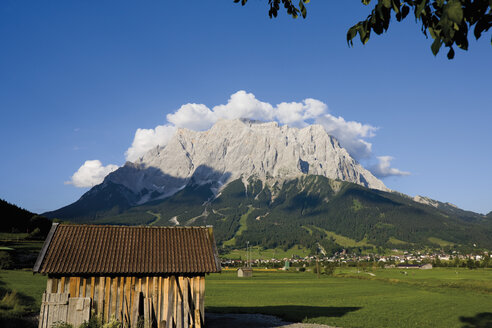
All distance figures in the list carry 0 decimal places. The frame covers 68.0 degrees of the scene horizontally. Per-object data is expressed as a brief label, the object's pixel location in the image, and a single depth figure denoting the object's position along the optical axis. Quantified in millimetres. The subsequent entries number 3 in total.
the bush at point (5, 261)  82062
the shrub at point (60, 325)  21880
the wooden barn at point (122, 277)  23188
